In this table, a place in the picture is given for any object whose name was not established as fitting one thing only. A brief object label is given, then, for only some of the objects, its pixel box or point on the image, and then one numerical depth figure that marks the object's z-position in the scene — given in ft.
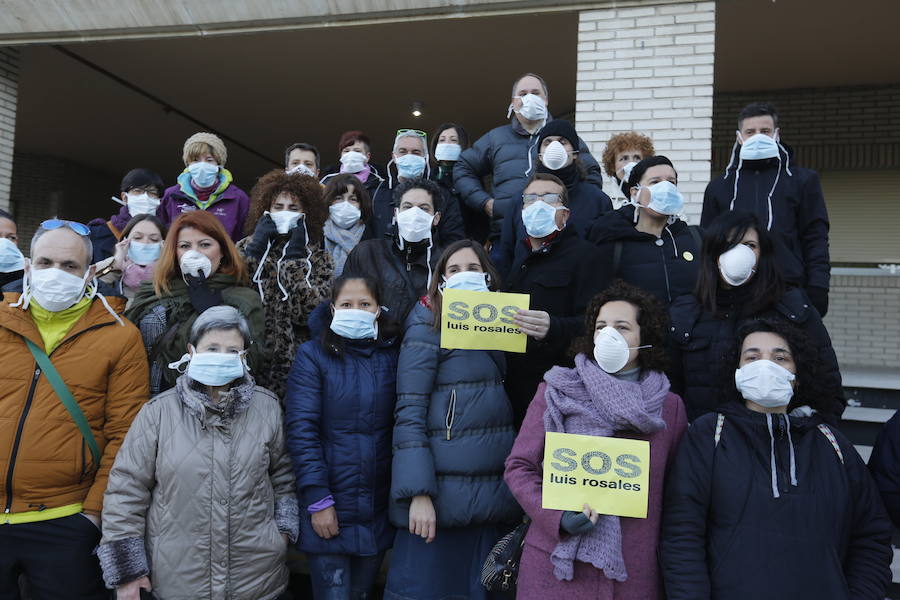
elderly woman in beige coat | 8.77
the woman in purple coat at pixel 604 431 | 7.82
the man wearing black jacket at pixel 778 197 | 11.96
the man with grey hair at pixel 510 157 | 14.98
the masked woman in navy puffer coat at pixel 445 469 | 9.18
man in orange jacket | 8.98
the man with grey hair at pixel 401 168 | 14.97
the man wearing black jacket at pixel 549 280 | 10.21
